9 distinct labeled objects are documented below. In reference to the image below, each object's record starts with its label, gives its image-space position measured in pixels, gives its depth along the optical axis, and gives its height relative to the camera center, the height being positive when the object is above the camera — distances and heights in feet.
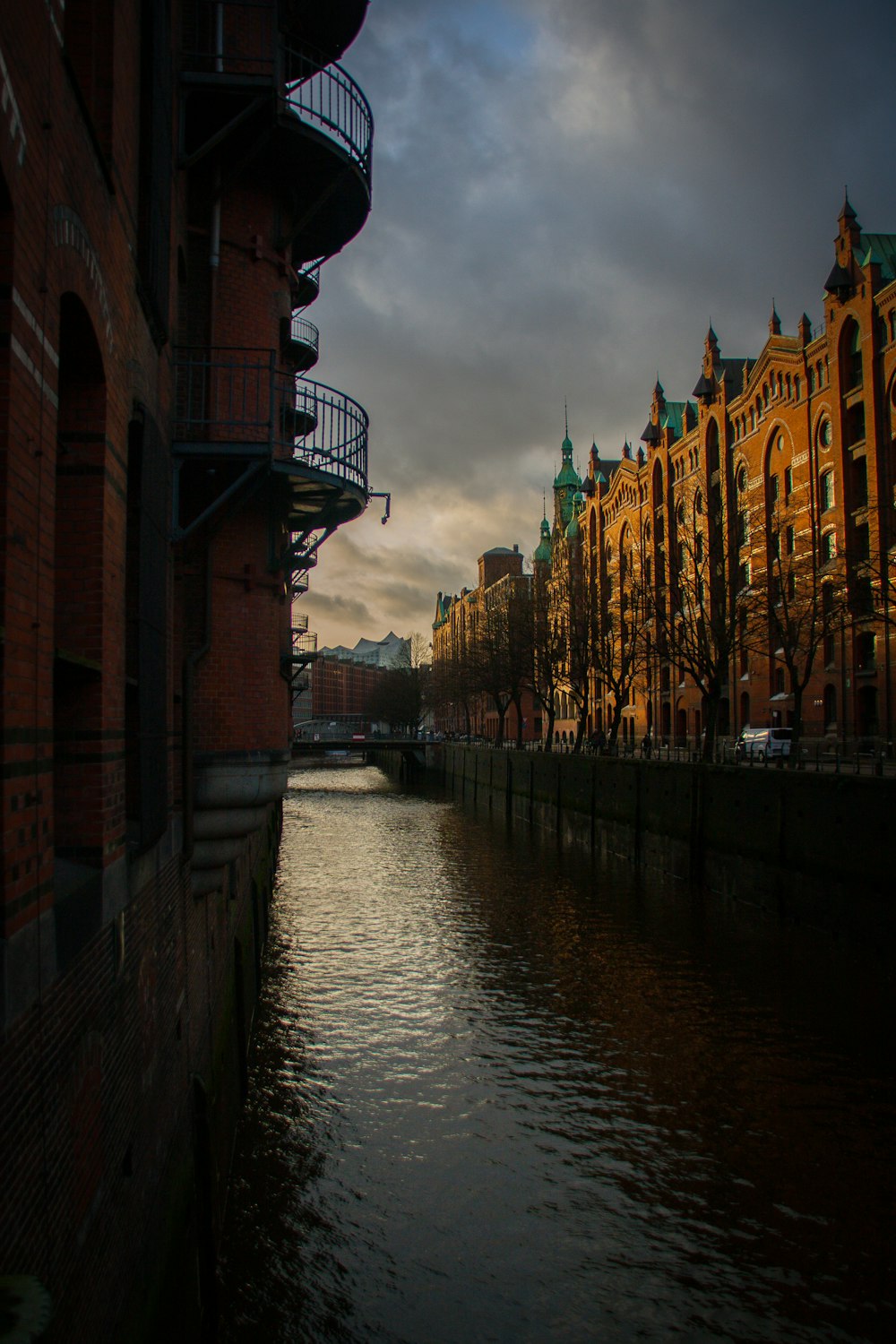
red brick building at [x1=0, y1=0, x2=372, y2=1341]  12.13 +3.33
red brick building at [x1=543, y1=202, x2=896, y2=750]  102.42 +22.25
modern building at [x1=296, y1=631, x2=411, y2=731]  463.66 +5.99
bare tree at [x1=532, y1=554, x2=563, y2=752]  160.35 +13.81
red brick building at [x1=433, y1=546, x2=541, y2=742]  185.16 +15.95
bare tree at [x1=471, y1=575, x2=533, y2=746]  172.55 +14.30
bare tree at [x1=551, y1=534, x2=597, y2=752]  146.00 +16.14
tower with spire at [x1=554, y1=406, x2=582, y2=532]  306.35 +77.33
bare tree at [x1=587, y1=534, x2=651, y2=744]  125.22 +13.80
